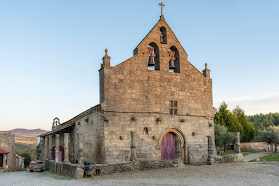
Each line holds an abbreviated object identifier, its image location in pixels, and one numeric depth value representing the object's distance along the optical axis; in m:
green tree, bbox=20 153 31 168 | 54.04
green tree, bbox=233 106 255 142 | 49.53
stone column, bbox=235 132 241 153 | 20.72
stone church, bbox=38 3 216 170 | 18.12
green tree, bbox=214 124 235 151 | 39.97
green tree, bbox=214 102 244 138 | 46.00
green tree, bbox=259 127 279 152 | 45.03
